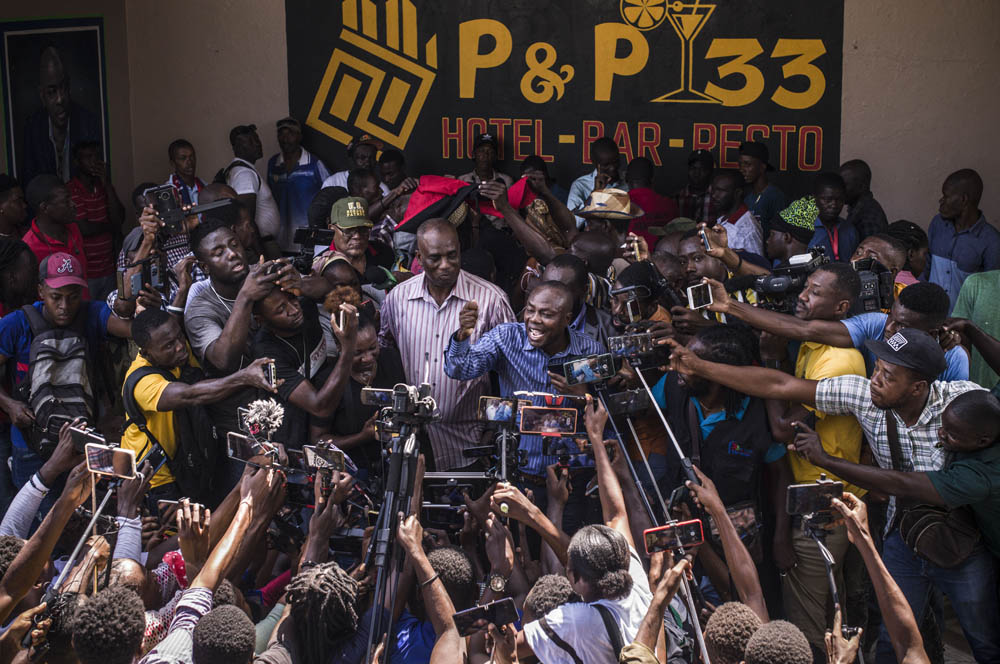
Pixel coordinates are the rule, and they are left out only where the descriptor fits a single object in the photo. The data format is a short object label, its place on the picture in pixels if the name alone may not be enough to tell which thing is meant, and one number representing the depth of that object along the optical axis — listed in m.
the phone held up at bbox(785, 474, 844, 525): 3.32
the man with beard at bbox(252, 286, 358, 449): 4.59
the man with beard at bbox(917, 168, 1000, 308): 6.86
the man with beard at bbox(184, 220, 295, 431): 4.63
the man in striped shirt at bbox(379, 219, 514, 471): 5.20
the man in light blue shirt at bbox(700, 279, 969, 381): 4.33
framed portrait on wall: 8.80
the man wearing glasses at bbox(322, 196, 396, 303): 5.79
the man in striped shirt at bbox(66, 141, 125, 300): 7.81
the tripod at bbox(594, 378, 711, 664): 3.20
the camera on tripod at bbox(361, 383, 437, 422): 3.62
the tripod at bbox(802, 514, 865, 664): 3.30
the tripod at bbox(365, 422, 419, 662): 3.34
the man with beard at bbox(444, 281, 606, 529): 4.64
